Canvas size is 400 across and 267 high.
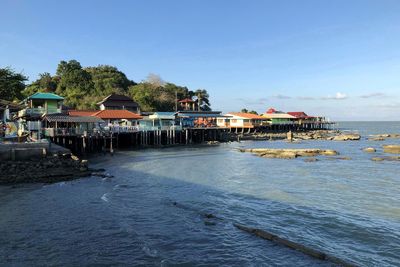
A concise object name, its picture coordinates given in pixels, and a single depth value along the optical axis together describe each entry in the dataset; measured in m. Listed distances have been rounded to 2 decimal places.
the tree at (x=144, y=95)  77.06
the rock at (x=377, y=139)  68.12
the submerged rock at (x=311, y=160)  35.38
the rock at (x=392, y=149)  43.42
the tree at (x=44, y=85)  77.31
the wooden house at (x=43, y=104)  42.31
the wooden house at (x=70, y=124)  38.66
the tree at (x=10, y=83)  43.28
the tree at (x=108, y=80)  81.06
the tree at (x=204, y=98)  100.07
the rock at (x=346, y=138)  67.69
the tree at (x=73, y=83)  75.62
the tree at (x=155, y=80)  101.36
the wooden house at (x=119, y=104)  63.53
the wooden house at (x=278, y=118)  92.86
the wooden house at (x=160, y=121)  55.12
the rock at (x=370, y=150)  43.92
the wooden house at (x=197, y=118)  63.69
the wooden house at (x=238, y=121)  82.50
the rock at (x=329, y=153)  40.88
